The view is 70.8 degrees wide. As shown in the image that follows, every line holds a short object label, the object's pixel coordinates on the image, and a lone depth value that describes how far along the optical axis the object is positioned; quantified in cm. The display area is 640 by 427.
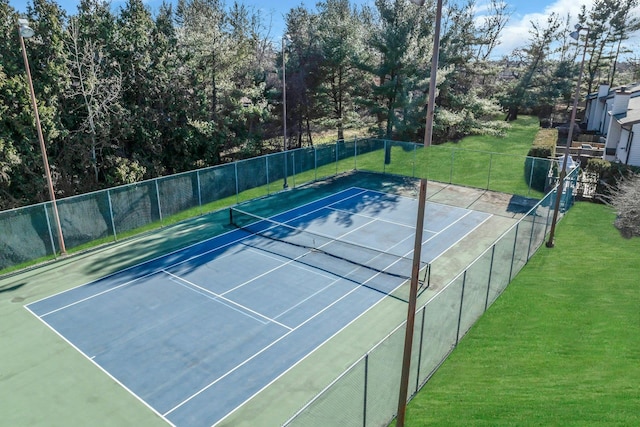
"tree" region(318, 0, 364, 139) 3127
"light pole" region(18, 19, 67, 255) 1314
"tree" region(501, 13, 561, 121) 4366
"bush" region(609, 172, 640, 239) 1460
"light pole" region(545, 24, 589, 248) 1569
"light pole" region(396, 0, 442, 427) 643
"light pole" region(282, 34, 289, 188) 2552
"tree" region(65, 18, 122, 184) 2253
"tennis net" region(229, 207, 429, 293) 1530
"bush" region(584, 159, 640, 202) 2133
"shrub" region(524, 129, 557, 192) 2416
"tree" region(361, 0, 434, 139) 2838
